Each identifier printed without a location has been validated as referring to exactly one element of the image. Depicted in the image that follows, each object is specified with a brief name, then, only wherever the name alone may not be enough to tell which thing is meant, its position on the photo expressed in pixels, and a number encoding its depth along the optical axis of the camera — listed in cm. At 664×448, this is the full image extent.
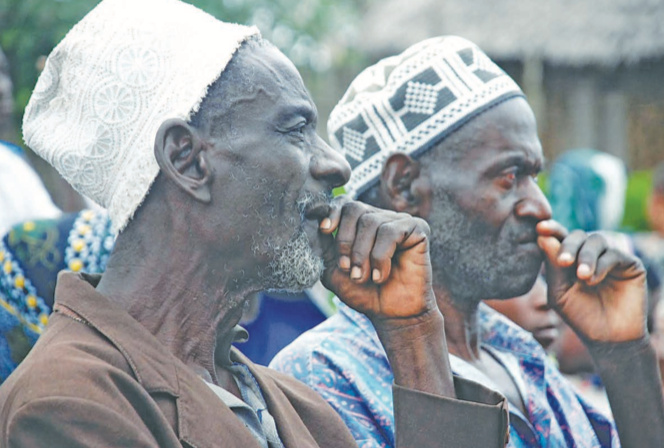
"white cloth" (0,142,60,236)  1039
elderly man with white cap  481
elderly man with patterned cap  724
